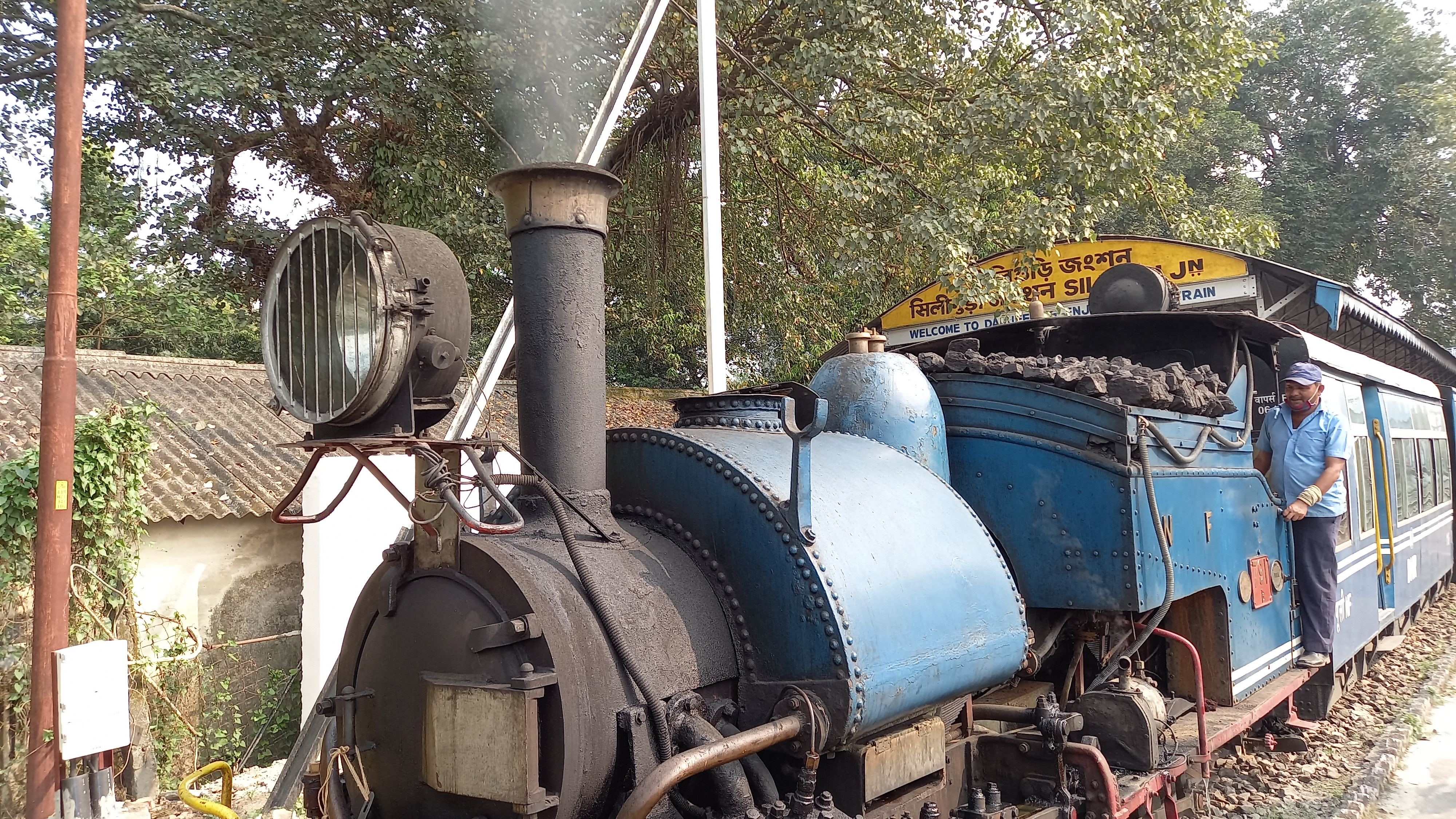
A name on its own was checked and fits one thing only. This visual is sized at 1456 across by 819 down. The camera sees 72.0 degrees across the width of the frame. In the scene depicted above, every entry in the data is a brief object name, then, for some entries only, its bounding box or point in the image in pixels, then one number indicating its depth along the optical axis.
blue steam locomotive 2.36
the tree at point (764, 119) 8.91
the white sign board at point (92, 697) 4.34
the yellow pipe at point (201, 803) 2.67
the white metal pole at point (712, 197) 6.36
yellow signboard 7.07
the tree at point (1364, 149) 25.00
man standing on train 5.63
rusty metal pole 4.40
